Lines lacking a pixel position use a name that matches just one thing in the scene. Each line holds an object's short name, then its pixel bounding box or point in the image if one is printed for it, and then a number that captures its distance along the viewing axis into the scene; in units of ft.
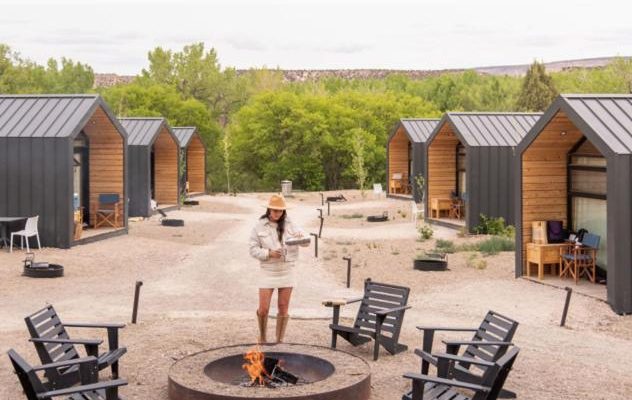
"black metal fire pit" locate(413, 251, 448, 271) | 57.21
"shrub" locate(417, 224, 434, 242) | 75.10
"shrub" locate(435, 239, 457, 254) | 66.95
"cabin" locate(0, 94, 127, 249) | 65.36
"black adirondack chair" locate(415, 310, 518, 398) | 25.59
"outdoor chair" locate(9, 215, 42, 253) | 62.06
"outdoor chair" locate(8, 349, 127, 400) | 19.39
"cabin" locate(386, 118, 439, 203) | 124.47
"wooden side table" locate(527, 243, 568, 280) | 51.55
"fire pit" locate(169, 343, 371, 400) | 23.98
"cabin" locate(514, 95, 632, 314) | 42.65
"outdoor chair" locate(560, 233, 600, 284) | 49.78
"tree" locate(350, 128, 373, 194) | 145.57
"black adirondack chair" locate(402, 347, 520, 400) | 20.74
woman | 30.73
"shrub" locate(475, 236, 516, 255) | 65.71
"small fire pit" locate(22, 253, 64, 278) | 52.49
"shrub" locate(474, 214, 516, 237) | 78.10
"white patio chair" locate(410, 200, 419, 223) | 88.89
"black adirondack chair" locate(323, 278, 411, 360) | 31.78
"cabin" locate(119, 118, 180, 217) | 96.53
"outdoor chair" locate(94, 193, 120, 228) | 78.64
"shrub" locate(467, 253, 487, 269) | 57.67
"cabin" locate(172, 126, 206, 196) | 136.87
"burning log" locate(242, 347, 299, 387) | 25.94
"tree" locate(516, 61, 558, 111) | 214.90
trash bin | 142.73
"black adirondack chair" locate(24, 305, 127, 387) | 25.48
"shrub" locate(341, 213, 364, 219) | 101.83
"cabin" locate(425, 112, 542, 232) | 79.00
